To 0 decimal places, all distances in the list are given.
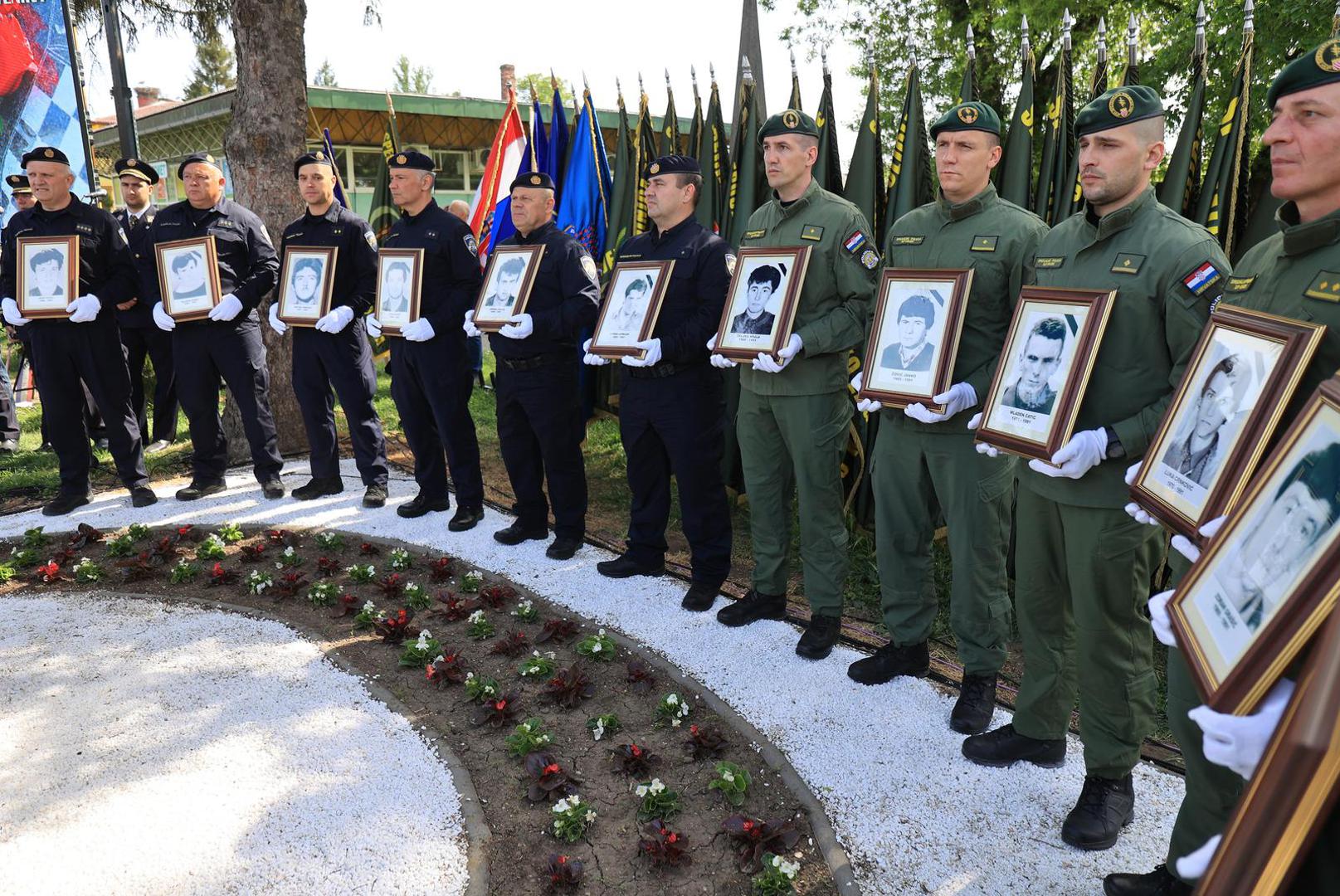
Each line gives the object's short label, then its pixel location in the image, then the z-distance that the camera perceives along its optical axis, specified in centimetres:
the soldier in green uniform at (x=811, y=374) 385
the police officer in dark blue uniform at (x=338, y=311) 614
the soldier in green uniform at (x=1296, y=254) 191
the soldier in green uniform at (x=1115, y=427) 254
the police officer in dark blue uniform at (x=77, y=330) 626
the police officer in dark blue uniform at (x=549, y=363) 516
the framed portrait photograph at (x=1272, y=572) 132
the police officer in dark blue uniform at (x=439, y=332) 569
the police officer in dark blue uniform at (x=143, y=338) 753
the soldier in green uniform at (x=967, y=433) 325
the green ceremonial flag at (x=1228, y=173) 412
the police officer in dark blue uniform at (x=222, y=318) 627
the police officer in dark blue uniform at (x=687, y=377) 448
